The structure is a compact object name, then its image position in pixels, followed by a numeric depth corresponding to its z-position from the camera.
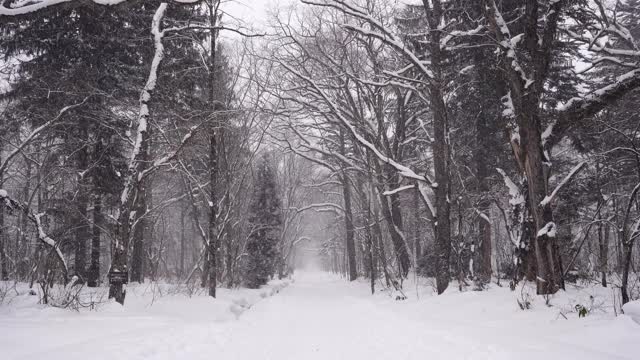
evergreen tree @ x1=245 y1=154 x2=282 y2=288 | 23.98
